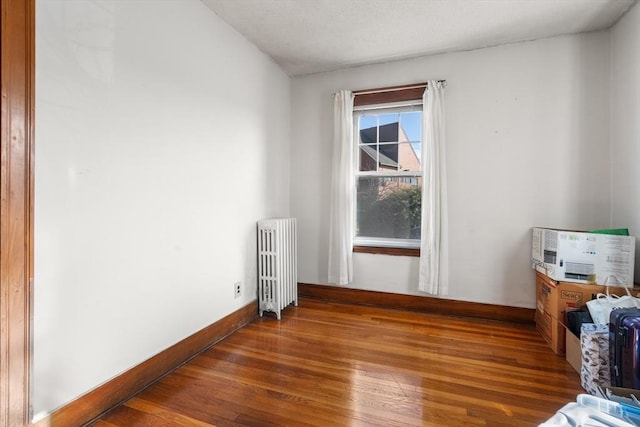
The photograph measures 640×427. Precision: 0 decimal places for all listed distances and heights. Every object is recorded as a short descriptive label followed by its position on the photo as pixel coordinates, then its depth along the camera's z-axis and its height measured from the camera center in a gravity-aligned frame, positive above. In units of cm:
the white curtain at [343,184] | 323 +30
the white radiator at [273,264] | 284 -51
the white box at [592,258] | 208 -33
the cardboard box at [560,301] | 212 -66
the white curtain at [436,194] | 291 +17
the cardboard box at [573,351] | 195 -93
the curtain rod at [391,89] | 300 +127
